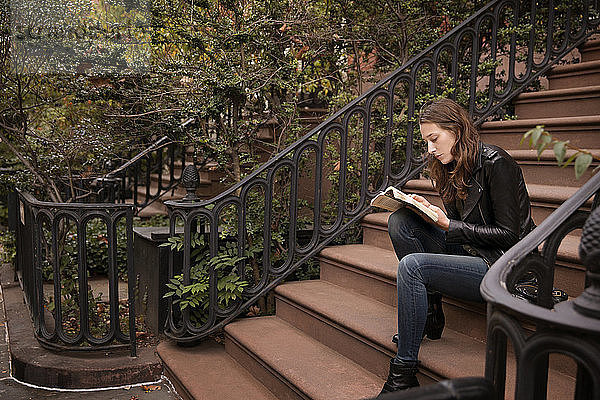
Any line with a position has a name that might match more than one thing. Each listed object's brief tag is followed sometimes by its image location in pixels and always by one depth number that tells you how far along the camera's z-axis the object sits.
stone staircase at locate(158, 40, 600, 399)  2.86
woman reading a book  2.65
